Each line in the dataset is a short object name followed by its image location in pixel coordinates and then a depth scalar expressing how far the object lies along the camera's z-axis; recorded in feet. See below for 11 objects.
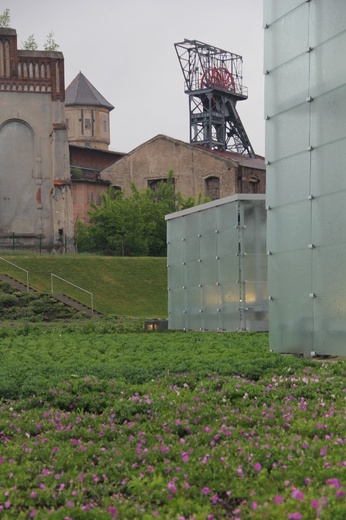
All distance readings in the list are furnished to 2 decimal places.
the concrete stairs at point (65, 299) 129.90
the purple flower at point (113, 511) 20.18
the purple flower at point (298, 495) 19.53
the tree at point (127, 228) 189.98
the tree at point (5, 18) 239.91
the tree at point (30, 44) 240.94
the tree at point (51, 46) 240.73
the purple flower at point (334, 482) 20.43
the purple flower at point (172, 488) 21.82
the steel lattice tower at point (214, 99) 270.05
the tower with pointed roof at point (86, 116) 339.36
